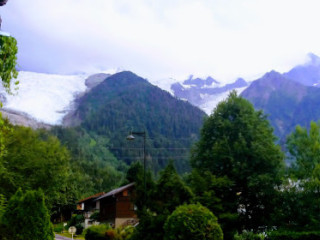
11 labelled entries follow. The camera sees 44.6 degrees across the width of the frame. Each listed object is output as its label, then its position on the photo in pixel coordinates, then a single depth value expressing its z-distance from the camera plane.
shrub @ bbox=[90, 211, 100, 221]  64.23
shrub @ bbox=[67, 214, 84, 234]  68.38
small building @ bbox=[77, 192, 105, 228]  67.31
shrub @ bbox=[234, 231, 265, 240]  19.67
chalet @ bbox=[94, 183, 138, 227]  56.16
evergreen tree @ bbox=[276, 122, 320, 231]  22.70
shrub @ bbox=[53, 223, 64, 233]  66.75
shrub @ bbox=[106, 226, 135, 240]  31.90
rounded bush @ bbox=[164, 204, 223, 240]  17.62
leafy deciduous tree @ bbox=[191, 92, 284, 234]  26.97
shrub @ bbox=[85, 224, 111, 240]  35.56
